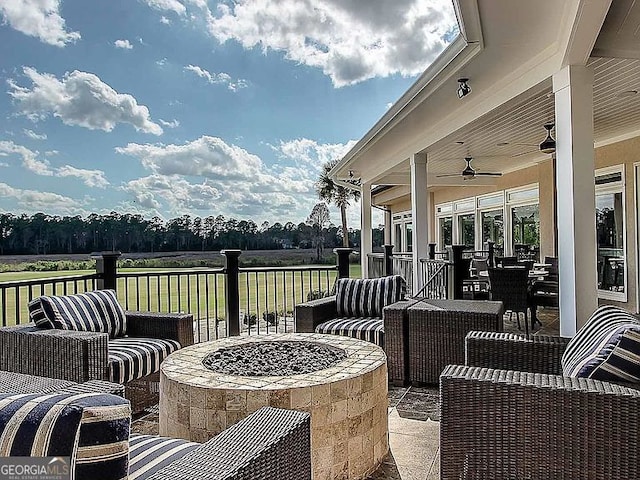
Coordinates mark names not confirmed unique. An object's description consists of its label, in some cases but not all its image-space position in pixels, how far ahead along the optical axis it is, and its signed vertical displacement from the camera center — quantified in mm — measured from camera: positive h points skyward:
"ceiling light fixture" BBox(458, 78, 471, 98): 4477 +1383
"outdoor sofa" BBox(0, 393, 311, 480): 955 -420
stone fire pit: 2270 -705
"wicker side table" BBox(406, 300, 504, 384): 3850 -700
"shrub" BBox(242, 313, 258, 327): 9583 -1483
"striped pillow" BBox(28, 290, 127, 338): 3389 -442
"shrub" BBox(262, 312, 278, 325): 8996 -1331
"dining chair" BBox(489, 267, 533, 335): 6109 -563
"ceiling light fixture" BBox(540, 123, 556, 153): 5959 +1131
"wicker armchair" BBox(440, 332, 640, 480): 1785 -694
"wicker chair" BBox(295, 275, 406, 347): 4402 -581
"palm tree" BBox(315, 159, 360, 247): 22859 +2263
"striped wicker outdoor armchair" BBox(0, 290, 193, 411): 3092 -632
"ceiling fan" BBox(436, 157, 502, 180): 9398 +1587
